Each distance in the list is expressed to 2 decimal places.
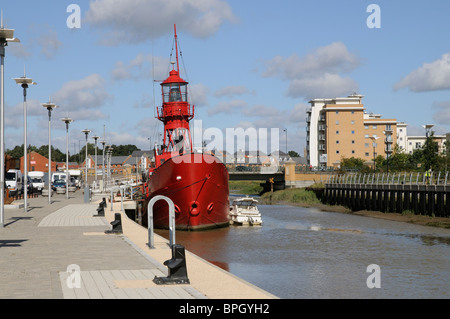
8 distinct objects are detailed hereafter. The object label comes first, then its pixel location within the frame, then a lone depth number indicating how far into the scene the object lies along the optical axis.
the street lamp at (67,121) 57.45
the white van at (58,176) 88.89
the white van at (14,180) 59.38
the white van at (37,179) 75.47
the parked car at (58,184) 76.81
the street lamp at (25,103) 34.74
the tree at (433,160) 74.25
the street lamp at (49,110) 46.75
